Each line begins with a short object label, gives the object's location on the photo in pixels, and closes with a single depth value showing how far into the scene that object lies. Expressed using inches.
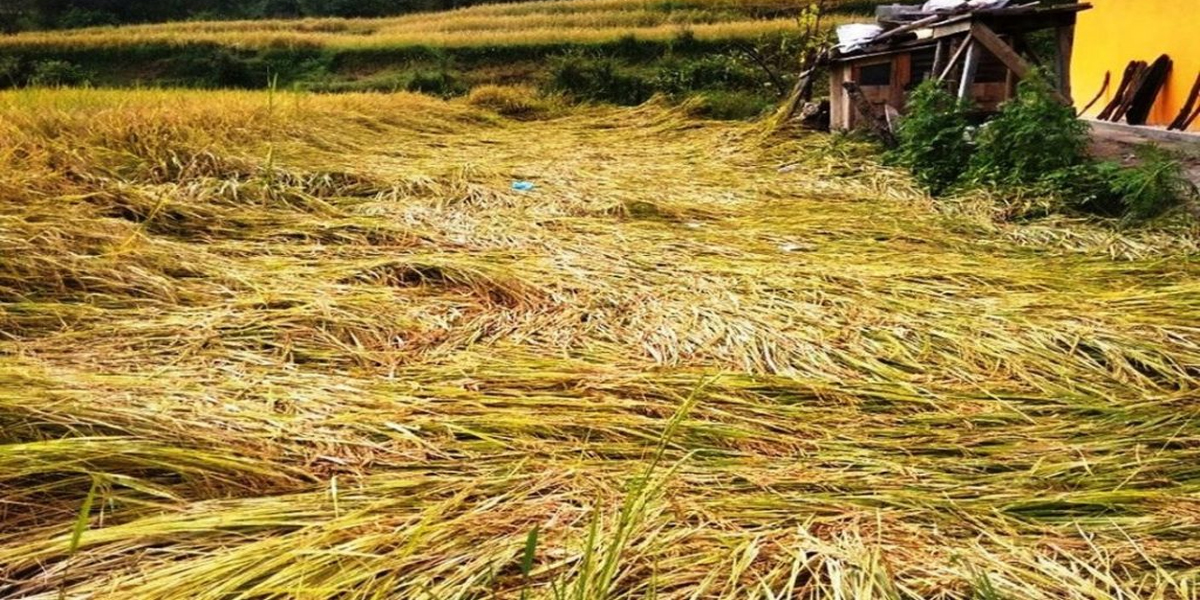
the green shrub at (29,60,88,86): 655.8
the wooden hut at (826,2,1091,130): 210.5
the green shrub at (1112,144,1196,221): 141.0
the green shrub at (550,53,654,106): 535.8
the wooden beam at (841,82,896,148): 249.8
